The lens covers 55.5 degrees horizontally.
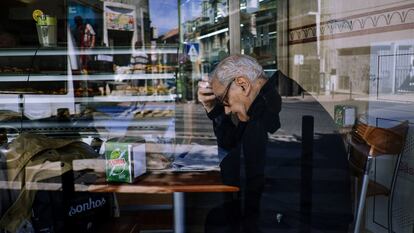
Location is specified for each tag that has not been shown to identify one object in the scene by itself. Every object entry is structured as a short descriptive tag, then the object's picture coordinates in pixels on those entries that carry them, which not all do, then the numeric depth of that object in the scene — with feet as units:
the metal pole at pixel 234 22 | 8.11
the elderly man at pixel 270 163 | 4.79
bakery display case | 8.44
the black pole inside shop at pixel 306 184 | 4.78
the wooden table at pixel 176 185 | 5.26
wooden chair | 5.47
